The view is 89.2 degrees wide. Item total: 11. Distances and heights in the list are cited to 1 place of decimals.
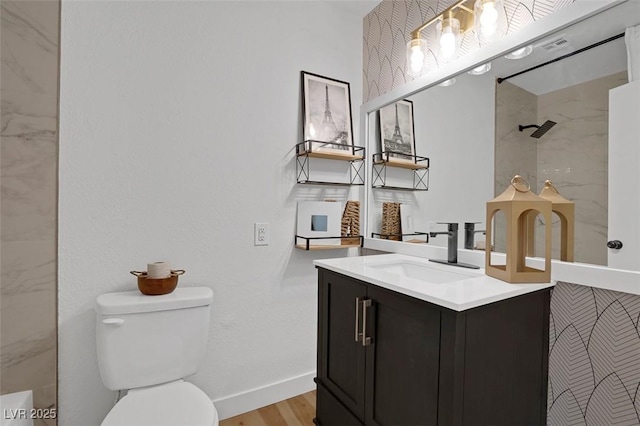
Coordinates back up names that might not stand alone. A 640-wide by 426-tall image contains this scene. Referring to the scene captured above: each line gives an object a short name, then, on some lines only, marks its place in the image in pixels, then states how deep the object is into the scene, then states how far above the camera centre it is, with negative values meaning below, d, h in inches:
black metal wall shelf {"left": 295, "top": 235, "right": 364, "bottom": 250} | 74.6 -7.6
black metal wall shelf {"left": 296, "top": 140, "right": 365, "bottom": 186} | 73.9 +13.4
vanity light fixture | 52.5 +33.6
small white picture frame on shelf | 76.8 -2.3
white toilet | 46.6 -23.0
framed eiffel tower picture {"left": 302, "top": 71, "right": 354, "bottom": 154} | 76.4 +23.8
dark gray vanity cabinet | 36.9 -19.1
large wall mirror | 41.6 +13.7
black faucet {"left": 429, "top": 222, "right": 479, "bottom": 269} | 57.5 -5.5
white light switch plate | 71.7 -5.2
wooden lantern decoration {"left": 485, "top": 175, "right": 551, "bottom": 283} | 43.5 -2.0
